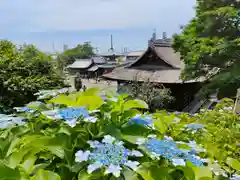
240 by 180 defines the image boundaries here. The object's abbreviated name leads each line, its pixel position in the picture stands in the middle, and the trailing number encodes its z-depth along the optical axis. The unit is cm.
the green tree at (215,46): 742
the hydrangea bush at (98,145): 60
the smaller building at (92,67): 2897
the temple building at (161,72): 1045
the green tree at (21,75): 459
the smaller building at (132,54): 3405
